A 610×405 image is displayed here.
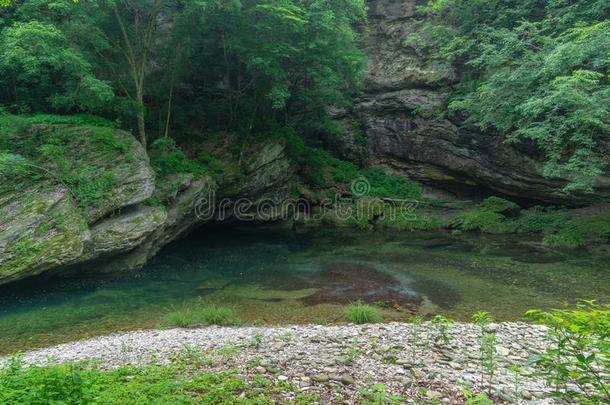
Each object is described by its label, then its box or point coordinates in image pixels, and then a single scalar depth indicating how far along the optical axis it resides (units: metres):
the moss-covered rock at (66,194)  10.08
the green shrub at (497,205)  21.14
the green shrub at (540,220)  18.14
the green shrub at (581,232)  15.91
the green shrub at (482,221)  19.73
